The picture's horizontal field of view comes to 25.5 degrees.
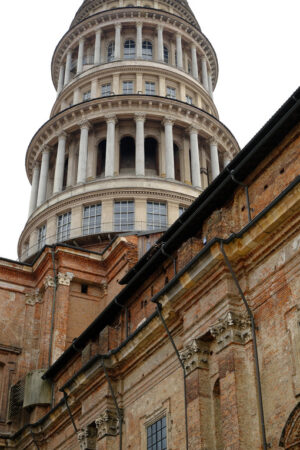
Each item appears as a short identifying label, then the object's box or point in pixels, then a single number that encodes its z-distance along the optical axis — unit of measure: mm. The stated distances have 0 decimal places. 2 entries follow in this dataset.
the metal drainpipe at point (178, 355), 18300
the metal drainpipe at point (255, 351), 15894
